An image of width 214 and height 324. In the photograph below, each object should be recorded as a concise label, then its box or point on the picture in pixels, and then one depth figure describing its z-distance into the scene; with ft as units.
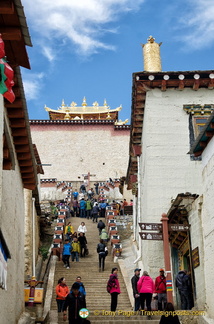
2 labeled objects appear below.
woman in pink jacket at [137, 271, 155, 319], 42.96
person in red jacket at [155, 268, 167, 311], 44.91
